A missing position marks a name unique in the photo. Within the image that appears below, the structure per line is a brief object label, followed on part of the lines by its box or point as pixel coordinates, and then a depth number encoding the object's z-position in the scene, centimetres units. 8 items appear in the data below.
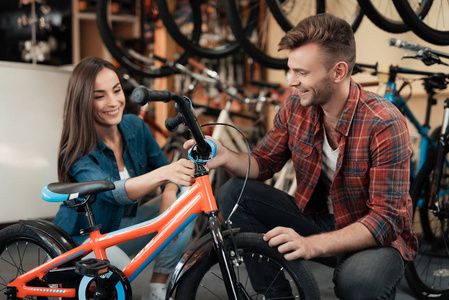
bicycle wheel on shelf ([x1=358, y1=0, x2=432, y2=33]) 203
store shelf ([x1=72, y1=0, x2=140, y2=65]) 453
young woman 154
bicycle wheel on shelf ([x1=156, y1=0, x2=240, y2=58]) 262
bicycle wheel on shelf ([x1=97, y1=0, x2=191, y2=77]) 290
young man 126
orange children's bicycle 123
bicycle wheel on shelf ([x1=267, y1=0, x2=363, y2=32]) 215
